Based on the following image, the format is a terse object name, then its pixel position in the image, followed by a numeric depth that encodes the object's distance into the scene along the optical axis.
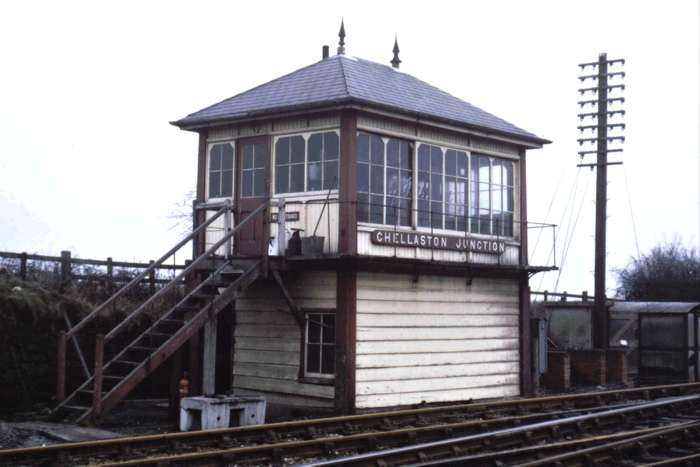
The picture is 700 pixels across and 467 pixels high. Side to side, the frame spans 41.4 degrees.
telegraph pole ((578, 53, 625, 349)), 26.50
